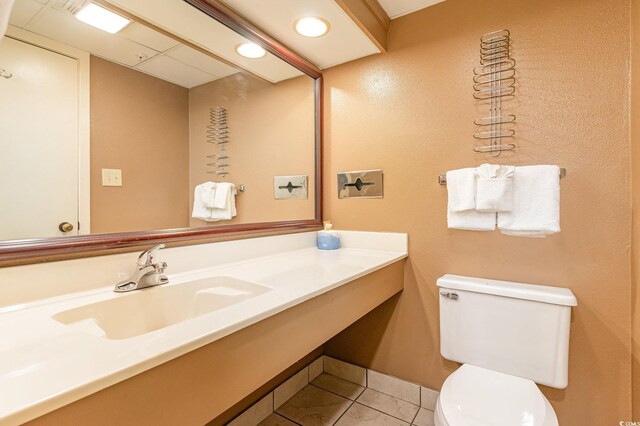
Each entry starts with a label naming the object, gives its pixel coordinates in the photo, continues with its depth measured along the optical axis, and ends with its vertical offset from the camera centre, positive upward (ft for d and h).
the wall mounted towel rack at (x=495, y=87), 4.59 +1.87
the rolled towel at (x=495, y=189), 4.22 +0.30
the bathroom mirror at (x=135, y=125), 3.15 +1.14
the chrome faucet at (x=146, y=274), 3.29 -0.70
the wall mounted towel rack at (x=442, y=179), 5.05 +0.51
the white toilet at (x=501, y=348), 3.43 -1.94
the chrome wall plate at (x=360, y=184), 5.82 +0.52
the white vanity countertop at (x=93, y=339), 1.55 -0.87
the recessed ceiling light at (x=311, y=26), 4.89 +3.01
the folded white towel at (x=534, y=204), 4.02 +0.08
